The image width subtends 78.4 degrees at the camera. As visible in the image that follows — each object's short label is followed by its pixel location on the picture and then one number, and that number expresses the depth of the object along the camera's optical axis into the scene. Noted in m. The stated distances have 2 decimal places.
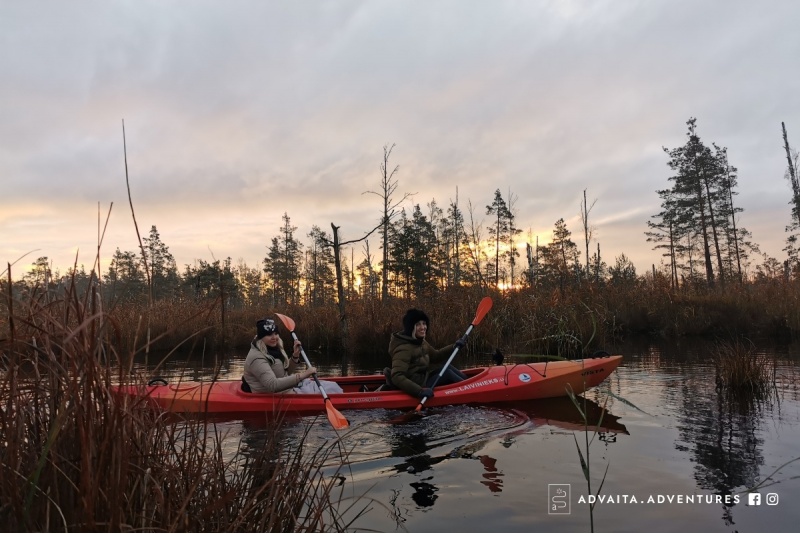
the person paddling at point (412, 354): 7.14
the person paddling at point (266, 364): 6.46
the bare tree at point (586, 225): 26.04
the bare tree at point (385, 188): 23.04
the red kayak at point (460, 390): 6.73
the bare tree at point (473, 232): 21.57
